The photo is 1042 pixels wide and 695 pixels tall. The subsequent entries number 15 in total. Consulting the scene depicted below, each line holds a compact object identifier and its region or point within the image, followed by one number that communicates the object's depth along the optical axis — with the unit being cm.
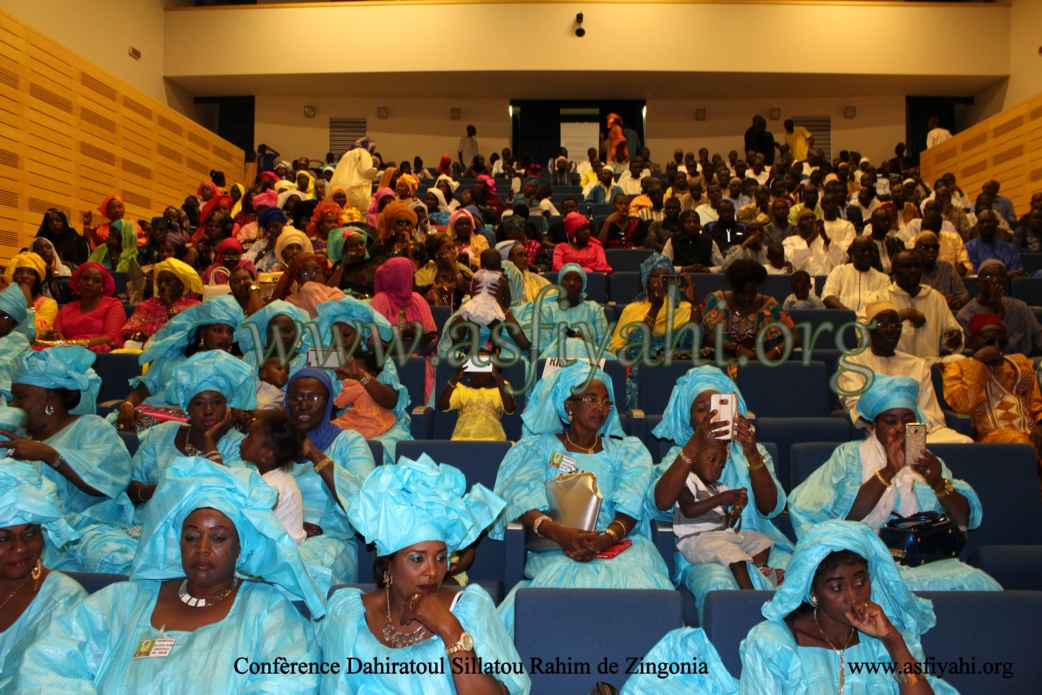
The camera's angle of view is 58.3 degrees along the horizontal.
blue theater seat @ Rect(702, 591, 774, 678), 235
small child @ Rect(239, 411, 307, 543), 309
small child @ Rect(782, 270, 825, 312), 626
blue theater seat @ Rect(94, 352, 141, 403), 508
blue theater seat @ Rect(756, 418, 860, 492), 414
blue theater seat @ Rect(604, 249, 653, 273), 814
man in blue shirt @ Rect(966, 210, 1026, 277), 792
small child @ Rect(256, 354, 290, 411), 445
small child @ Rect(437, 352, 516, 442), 436
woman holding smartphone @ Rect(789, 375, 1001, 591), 307
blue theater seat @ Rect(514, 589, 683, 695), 240
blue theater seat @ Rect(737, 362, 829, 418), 475
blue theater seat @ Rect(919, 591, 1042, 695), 236
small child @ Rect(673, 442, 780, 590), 313
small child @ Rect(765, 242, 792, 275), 747
